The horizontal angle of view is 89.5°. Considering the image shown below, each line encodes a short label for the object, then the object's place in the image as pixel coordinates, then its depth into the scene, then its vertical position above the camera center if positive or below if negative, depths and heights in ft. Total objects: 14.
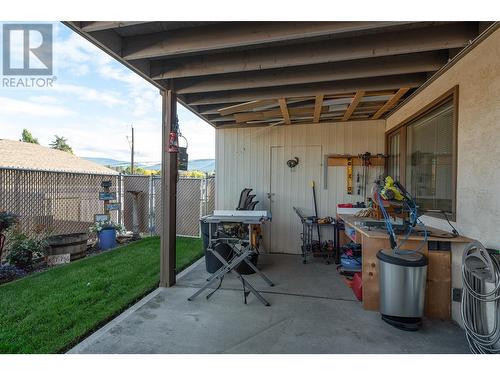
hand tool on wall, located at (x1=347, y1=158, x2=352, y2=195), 15.79 +0.56
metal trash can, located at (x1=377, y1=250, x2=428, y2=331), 7.61 -3.19
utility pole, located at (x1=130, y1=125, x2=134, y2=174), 48.67 +5.14
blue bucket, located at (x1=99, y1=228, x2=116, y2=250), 17.54 -3.96
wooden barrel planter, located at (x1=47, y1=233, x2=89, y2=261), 14.20 -3.66
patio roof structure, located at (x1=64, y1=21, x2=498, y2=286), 7.39 +4.33
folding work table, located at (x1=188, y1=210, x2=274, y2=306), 9.53 -2.29
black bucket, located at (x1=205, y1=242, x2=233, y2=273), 12.21 -3.72
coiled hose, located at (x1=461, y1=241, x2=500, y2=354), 5.86 -2.74
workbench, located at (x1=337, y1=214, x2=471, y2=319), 8.35 -2.96
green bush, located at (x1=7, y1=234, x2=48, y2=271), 12.80 -3.59
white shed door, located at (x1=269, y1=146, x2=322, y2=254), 16.53 -0.49
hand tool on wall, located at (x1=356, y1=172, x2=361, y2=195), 15.92 -0.06
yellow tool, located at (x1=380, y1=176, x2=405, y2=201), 8.59 -0.33
